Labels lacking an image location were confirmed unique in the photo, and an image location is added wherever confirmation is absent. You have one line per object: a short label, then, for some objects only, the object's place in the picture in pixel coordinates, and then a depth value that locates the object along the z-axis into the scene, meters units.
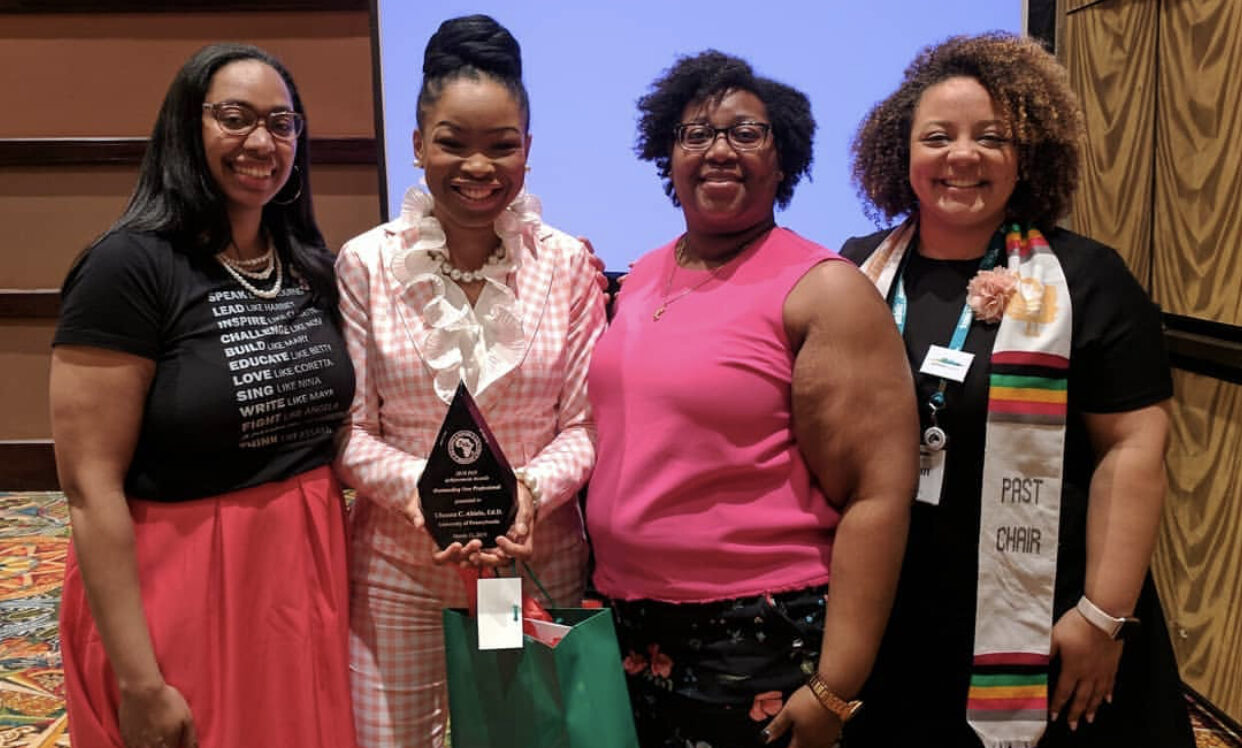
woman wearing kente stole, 1.70
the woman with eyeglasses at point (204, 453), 1.53
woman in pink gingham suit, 1.71
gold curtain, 2.85
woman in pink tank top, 1.55
